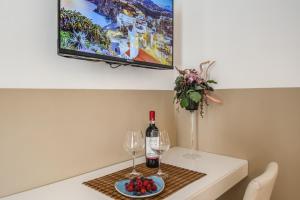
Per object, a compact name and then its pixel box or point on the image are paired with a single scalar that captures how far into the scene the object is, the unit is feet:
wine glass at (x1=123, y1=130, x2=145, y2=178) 3.91
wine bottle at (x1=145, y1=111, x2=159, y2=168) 4.26
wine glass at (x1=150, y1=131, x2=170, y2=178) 4.09
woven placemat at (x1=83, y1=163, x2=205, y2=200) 3.26
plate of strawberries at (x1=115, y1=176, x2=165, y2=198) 3.07
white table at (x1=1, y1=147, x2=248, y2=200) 3.21
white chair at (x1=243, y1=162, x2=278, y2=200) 3.00
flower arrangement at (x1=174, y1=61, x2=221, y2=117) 5.16
